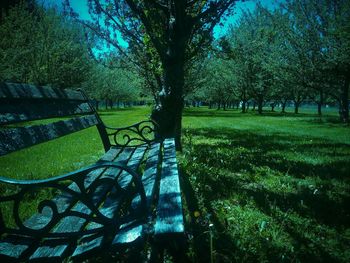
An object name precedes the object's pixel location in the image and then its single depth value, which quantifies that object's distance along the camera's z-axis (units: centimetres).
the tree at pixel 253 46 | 3062
